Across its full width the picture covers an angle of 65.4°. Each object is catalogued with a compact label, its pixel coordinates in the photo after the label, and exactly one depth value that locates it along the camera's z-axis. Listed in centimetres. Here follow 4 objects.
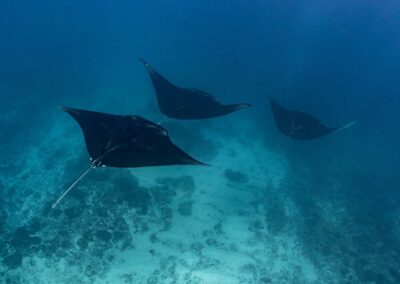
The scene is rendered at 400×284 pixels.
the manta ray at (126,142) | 700
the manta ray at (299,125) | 1279
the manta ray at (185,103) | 1036
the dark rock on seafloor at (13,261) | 1111
